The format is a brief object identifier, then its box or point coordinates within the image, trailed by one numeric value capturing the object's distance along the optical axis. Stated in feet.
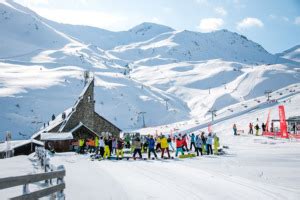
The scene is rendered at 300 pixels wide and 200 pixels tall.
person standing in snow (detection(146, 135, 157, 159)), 83.76
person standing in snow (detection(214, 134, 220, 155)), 92.53
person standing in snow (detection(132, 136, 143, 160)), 82.09
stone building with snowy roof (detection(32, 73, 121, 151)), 153.58
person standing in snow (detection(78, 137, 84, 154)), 116.98
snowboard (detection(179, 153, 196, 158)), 85.51
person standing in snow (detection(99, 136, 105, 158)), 87.75
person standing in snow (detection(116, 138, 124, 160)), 85.54
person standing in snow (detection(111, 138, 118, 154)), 96.37
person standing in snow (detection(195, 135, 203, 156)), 90.33
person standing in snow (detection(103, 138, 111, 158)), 86.12
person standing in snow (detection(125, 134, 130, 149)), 145.17
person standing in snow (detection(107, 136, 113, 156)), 87.35
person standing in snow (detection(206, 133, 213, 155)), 91.61
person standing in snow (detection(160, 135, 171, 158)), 85.42
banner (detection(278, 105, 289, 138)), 131.95
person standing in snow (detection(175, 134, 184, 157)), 88.92
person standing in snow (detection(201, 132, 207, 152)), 92.71
